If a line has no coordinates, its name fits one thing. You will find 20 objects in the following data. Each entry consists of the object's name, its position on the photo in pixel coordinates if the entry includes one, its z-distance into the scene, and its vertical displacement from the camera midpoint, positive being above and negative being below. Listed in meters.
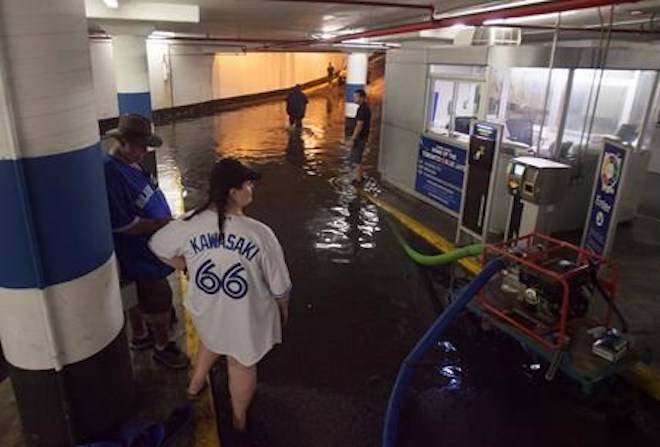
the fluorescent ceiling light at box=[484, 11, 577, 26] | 7.36 +0.77
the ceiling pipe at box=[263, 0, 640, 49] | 4.25 +0.55
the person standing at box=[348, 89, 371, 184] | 9.86 -1.27
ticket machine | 5.25 -1.28
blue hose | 3.64 -1.89
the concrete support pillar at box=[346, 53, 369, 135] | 20.27 -0.36
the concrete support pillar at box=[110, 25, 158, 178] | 10.24 -0.30
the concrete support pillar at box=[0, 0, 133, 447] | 2.32 -0.93
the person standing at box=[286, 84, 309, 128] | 16.89 -1.44
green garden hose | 4.99 -2.19
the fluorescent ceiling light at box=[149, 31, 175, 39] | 16.22 +0.71
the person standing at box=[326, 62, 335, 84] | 36.44 -0.79
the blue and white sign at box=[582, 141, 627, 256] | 5.10 -1.32
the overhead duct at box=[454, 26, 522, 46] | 8.34 +0.52
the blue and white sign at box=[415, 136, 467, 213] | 7.85 -1.72
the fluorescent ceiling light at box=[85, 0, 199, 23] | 8.73 +0.76
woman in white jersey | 2.74 -1.15
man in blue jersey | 3.37 -1.12
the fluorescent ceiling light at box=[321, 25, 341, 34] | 12.70 +0.88
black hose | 3.92 -1.66
